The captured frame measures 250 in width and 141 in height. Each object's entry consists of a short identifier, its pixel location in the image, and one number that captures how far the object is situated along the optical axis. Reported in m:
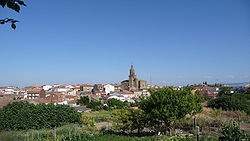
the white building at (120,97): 61.98
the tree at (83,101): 48.22
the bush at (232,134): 7.09
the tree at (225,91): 65.55
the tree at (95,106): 42.68
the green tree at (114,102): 48.39
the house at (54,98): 42.50
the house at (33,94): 66.69
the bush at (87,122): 17.42
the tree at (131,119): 11.97
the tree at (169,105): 10.41
